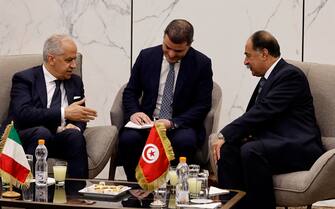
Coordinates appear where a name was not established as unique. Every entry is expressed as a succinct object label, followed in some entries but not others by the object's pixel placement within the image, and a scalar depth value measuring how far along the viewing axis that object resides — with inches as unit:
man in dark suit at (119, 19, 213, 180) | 196.4
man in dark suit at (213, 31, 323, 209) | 173.2
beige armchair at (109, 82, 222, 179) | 197.9
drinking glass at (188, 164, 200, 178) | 149.3
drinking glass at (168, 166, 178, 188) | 152.8
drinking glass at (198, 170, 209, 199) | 147.3
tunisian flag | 145.6
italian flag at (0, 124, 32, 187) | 149.1
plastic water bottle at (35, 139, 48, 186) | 152.2
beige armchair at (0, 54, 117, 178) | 189.2
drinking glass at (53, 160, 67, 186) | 156.7
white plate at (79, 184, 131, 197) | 146.0
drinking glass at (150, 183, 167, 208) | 139.2
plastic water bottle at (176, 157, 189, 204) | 139.8
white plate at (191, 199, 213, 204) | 141.5
